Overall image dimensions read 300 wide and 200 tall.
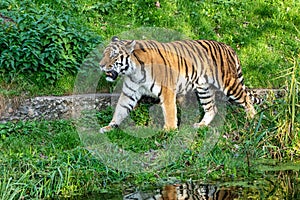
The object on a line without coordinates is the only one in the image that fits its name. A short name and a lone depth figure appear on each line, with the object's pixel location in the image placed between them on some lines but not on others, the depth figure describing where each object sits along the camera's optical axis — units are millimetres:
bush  18969
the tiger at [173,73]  17828
